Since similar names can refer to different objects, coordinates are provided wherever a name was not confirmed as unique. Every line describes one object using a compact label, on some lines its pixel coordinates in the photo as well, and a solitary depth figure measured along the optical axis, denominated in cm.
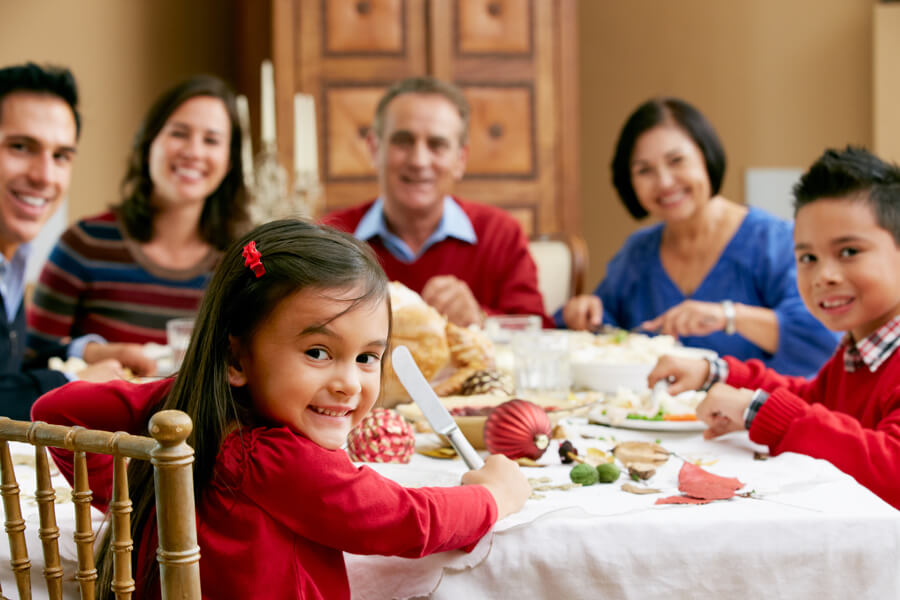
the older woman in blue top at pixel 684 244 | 230
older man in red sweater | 260
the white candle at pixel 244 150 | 261
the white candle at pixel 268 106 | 277
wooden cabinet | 379
